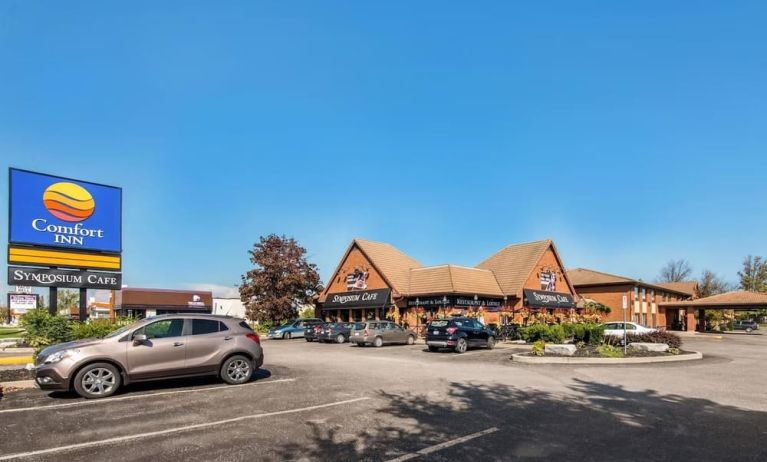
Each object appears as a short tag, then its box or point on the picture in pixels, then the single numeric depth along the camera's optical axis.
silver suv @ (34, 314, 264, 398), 10.13
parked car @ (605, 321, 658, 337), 30.43
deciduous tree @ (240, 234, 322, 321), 44.56
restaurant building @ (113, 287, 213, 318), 60.91
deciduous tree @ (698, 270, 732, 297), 87.42
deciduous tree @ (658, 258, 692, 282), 98.00
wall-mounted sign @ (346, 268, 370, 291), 40.56
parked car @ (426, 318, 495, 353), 22.44
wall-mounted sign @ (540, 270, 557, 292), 42.12
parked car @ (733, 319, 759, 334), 64.25
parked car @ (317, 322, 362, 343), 32.44
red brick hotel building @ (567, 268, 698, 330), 49.44
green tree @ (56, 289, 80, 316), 88.87
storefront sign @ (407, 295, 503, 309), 34.62
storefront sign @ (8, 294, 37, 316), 28.80
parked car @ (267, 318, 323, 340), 37.78
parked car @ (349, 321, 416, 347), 27.50
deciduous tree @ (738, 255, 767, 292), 81.75
